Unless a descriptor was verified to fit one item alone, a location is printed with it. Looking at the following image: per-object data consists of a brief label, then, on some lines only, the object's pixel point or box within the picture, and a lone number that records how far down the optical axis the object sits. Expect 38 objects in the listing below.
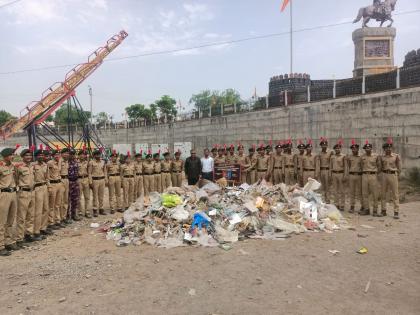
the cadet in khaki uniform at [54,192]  8.00
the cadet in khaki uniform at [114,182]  9.73
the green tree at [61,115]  54.56
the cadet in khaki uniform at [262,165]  10.85
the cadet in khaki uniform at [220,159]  11.47
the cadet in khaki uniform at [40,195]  7.36
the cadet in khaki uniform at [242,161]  11.14
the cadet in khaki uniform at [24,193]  6.80
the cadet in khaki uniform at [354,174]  8.83
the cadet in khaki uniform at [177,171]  11.34
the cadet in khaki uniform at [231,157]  11.49
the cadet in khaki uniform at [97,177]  9.26
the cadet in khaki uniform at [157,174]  10.92
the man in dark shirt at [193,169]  10.50
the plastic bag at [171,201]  7.66
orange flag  20.11
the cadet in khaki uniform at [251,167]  11.05
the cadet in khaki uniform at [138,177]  10.53
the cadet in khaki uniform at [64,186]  8.54
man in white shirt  10.66
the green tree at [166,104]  37.66
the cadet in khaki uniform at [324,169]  9.61
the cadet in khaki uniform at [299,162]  10.08
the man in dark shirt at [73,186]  8.95
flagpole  18.80
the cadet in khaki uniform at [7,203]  6.40
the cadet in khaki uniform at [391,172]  8.27
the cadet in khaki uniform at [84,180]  9.15
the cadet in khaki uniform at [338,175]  9.18
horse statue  16.55
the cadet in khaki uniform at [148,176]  10.70
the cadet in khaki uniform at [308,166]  9.89
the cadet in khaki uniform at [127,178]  10.04
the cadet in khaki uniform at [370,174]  8.55
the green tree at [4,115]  62.35
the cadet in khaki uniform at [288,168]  10.39
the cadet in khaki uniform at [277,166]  10.57
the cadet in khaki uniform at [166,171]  11.12
